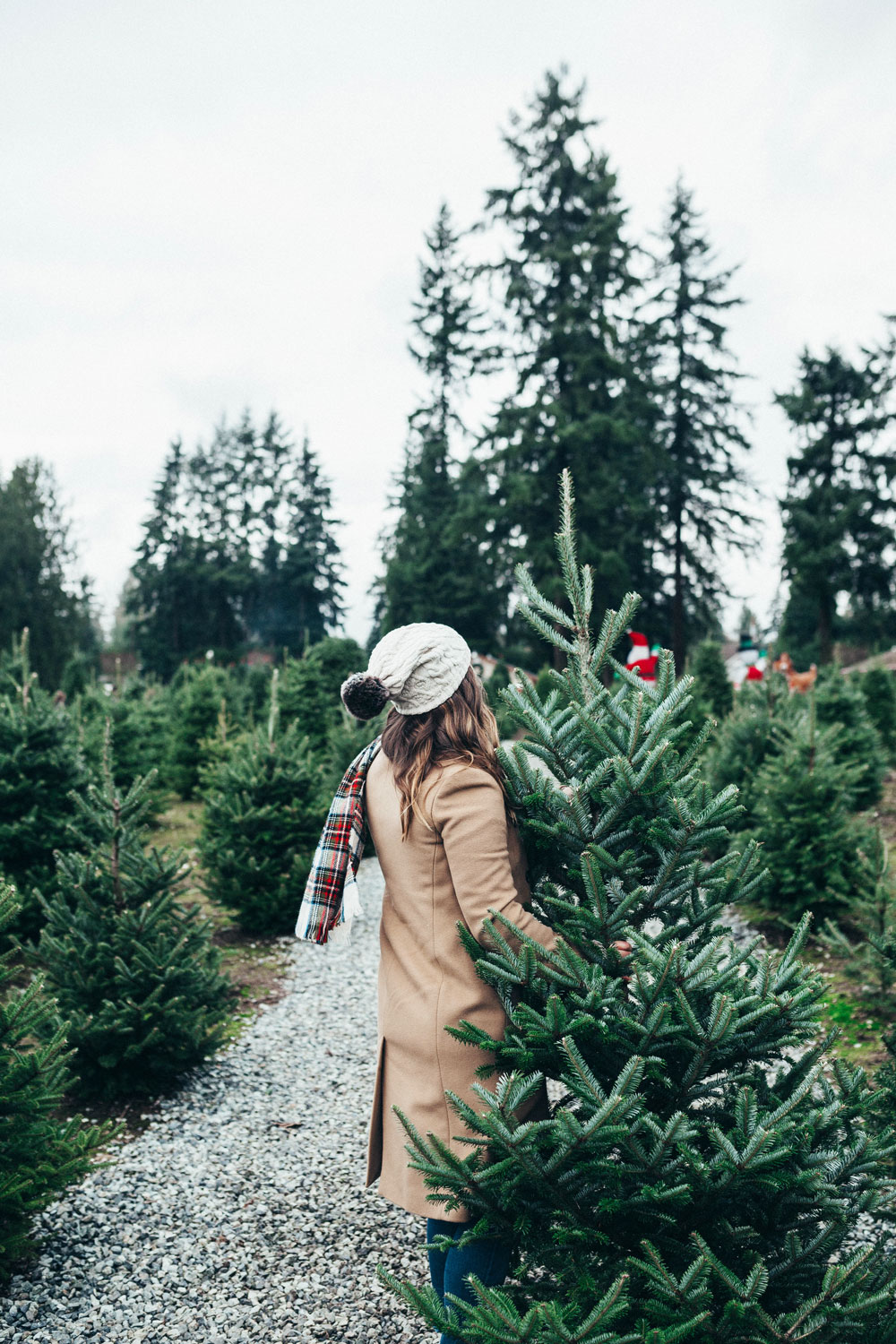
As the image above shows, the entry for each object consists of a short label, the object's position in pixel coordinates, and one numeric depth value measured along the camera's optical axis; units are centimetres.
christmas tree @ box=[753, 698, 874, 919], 661
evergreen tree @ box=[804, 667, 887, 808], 1013
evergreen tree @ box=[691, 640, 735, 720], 1670
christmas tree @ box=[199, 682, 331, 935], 697
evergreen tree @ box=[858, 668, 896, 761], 1452
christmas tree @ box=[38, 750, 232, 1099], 420
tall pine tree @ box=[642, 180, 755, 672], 2586
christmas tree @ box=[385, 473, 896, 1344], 183
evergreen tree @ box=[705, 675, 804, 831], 826
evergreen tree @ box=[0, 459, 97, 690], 3086
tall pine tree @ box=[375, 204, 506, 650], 2886
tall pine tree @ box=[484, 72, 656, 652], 2112
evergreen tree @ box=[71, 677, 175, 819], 974
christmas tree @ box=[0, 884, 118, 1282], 279
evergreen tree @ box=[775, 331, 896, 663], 2742
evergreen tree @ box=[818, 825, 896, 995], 377
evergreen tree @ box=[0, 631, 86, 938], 608
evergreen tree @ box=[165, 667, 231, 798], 1321
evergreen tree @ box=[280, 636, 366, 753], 1391
